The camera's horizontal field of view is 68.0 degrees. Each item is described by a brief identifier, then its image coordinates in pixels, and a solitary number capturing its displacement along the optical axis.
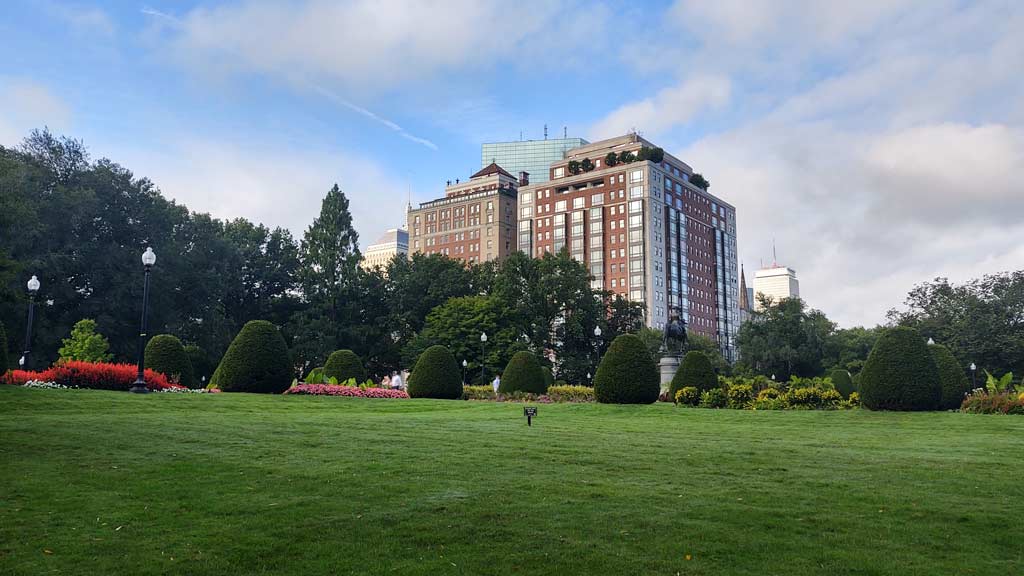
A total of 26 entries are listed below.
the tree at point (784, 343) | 77.31
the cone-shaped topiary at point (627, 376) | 28.11
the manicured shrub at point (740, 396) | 26.92
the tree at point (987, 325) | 62.65
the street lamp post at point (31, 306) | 28.30
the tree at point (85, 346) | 36.53
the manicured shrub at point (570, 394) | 34.69
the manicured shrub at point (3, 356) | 21.95
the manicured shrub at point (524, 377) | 35.62
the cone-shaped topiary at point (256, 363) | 28.17
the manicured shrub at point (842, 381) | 44.60
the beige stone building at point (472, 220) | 148.62
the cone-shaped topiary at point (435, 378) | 33.06
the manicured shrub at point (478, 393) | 35.94
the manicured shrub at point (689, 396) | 27.66
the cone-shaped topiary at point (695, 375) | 28.19
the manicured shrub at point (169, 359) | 30.38
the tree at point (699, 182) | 140.75
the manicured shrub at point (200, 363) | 43.94
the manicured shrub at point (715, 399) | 27.23
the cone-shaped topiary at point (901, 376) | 23.25
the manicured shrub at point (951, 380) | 28.02
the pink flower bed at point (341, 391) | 29.77
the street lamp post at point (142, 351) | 23.30
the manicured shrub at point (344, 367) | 36.91
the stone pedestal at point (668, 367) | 39.50
